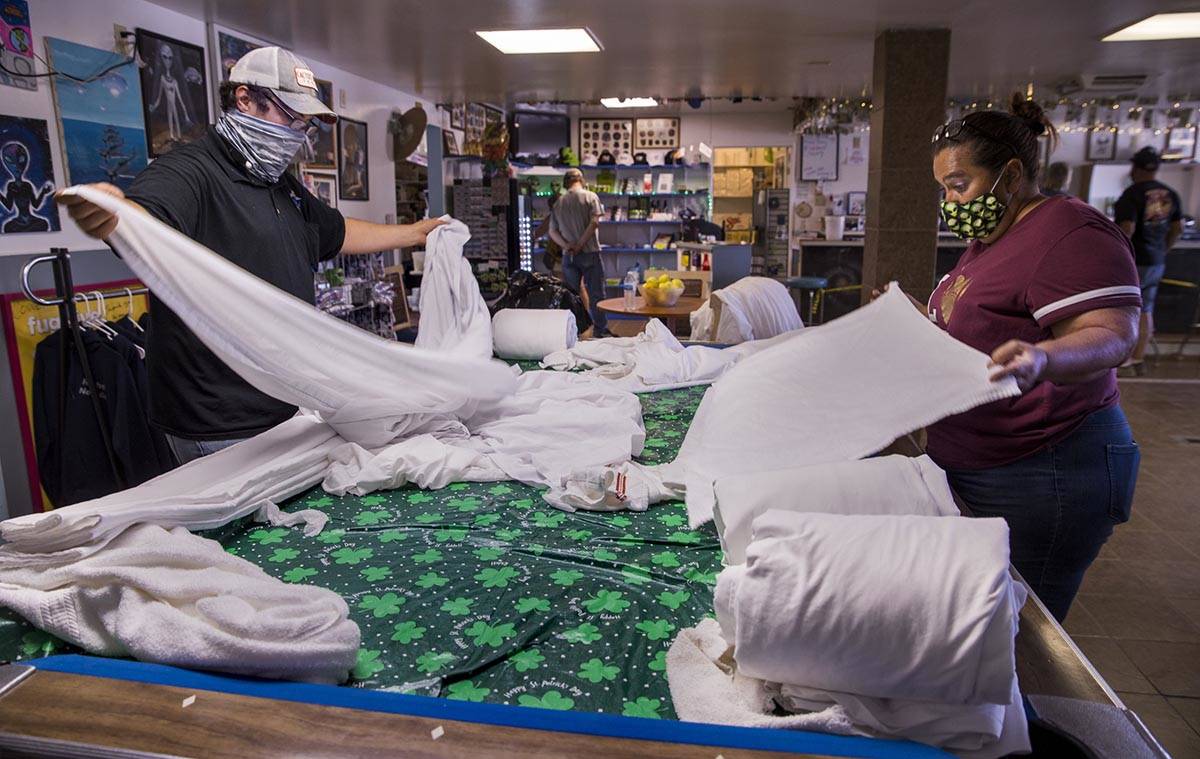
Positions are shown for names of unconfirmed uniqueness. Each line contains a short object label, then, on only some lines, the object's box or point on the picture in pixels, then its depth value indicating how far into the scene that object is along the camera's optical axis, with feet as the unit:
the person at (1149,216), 19.45
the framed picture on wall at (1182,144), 32.48
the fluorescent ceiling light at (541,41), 15.99
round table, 17.28
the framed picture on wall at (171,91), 12.23
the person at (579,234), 26.02
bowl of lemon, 17.78
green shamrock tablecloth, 4.18
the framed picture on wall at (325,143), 17.44
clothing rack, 8.26
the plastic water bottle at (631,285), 19.84
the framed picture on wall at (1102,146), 33.94
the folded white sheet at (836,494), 4.91
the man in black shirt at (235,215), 7.18
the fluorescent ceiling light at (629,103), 29.34
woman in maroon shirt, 4.71
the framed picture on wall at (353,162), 18.81
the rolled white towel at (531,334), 13.20
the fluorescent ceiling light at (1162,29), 15.15
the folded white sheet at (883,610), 3.26
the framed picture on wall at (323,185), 17.17
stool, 26.48
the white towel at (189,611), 3.92
